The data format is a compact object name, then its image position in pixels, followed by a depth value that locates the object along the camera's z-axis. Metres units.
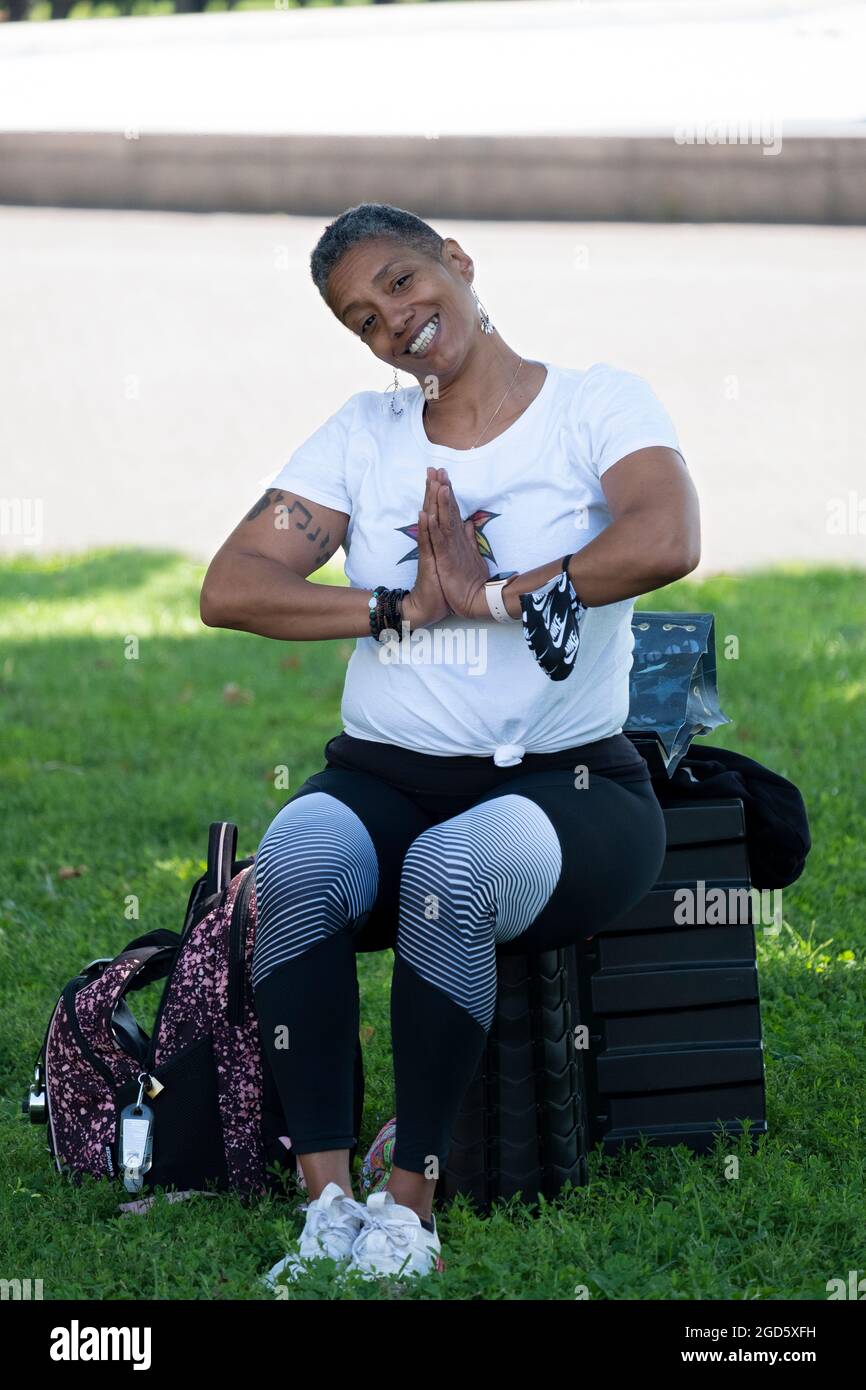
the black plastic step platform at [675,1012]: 6.11
